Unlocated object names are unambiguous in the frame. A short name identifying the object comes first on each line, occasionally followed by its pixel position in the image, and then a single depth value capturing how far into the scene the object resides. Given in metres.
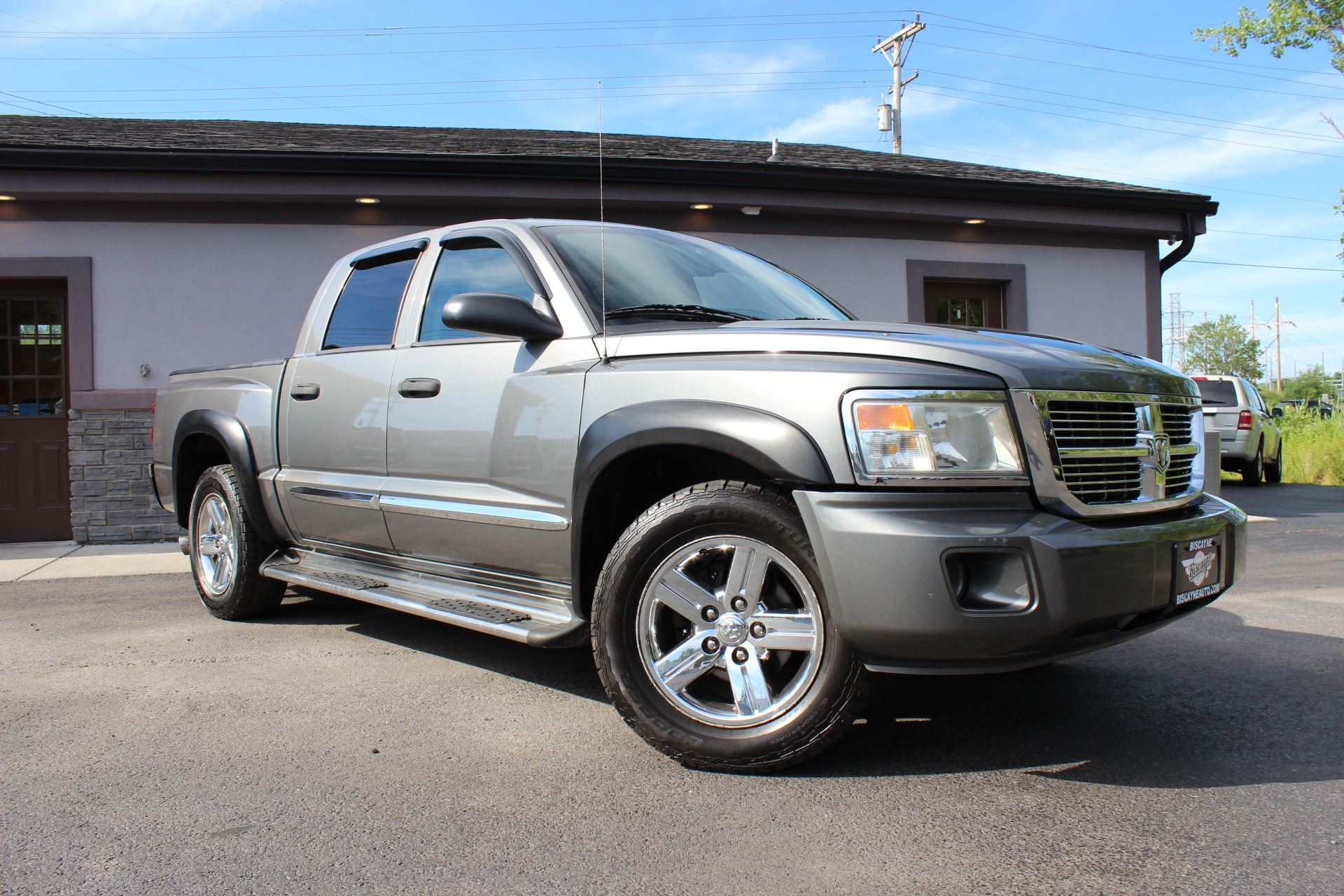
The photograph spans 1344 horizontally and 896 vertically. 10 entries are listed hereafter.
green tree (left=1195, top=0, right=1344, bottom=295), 21.45
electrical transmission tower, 90.18
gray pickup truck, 2.39
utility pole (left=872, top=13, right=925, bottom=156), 31.61
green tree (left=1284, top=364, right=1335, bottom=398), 80.81
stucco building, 8.46
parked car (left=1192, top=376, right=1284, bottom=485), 12.72
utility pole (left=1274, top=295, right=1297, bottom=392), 78.44
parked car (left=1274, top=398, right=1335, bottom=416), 18.41
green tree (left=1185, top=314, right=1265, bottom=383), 77.31
